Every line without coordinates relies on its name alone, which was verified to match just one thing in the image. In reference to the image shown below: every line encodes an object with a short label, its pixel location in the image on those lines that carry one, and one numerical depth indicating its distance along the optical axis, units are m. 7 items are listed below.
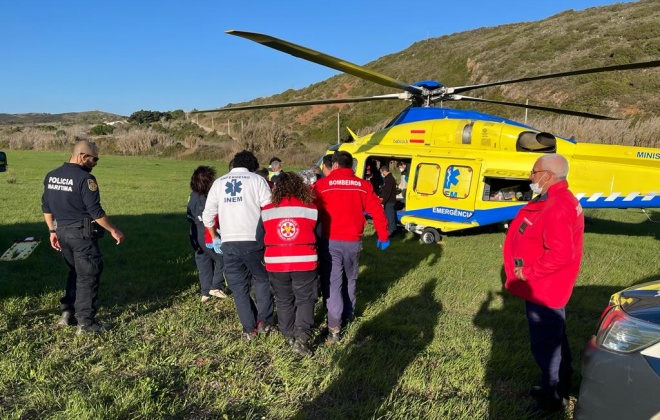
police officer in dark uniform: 4.16
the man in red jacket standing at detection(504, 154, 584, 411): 2.92
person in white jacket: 4.19
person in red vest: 3.96
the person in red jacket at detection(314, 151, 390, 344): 4.43
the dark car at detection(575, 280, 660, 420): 2.14
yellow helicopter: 7.61
